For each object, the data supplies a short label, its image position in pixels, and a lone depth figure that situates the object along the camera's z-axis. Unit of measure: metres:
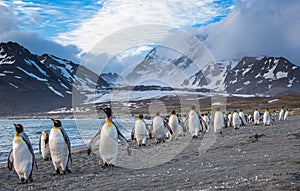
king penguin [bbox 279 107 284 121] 35.84
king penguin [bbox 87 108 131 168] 9.52
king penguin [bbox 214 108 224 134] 21.11
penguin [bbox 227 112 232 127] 31.08
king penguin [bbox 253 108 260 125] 30.77
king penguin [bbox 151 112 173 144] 16.78
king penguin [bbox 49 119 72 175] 9.14
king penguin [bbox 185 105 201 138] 17.55
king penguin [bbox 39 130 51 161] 13.57
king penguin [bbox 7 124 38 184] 8.36
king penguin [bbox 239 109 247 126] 30.92
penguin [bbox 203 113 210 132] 27.02
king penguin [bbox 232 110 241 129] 26.52
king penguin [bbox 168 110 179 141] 18.12
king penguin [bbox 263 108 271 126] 27.83
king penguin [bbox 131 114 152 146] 15.86
